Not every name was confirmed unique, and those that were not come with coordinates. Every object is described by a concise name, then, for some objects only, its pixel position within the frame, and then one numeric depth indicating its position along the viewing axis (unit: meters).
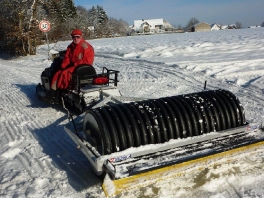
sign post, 16.58
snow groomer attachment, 3.14
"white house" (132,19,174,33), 91.88
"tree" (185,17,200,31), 123.50
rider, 6.48
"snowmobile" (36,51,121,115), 5.82
